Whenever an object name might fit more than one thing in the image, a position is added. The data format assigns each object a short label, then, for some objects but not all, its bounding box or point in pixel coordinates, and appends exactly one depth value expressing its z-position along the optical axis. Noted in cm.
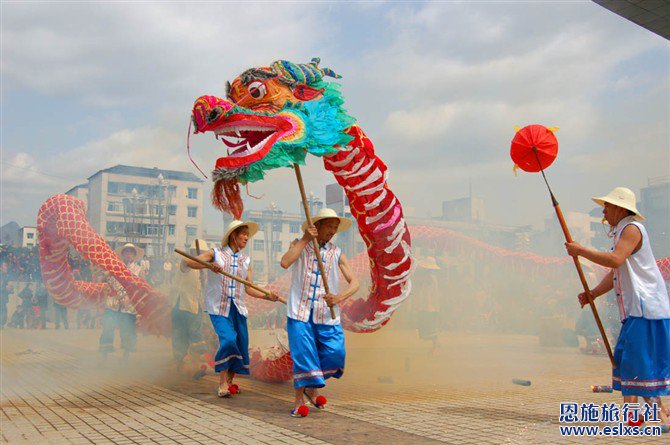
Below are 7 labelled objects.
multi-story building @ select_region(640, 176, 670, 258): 1254
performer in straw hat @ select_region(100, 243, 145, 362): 786
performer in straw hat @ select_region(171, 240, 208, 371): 685
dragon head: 488
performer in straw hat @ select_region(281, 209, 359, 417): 467
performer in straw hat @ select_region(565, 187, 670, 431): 394
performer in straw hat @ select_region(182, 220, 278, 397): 535
